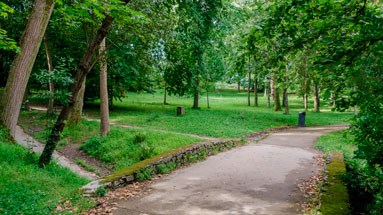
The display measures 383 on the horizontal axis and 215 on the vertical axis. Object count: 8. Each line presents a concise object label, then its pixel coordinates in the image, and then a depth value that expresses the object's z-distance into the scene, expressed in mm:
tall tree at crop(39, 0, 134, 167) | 6516
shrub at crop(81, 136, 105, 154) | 11180
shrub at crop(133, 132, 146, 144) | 11539
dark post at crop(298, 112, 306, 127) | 19169
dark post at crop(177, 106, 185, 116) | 20969
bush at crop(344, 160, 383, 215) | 5516
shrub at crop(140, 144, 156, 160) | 9820
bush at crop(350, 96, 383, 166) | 4293
